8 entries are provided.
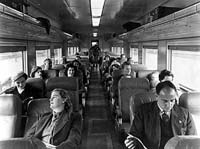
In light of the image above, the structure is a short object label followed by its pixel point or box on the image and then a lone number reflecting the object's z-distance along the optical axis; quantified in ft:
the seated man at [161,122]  4.70
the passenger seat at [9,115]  5.18
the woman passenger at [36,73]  9.65
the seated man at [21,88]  7.28
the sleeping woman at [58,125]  5.12
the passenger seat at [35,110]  5.60
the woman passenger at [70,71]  10.83
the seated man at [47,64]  12.04
